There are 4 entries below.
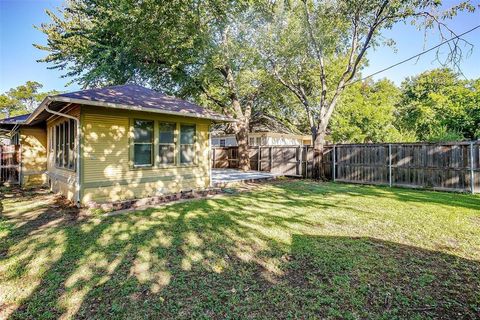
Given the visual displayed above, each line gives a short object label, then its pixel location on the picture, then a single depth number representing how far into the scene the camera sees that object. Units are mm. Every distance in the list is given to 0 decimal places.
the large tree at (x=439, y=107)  15328
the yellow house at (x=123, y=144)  6695
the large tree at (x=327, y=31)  9812
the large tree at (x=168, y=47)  11578
